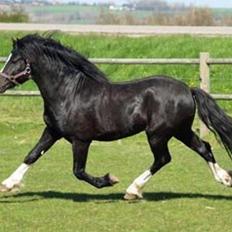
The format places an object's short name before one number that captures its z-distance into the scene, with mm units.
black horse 13180
